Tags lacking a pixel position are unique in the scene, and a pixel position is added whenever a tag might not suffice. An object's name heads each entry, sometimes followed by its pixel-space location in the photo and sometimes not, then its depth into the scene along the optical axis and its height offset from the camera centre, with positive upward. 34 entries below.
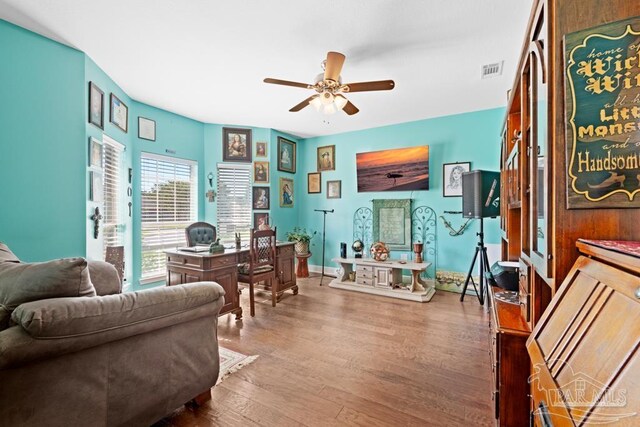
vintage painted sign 0.88 +0.33
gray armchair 1.09 -0.69
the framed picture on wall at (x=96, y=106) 2.79 +1.14
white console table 3.93 -1.06
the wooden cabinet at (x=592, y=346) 0.58 -0.35
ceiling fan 2.31 +1.18
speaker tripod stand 3.56 -0.75
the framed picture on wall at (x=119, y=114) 3.24 +1.24
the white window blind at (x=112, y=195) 3.25 +0.22
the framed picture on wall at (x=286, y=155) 5.19 +1.13
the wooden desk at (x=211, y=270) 2.85 -0.62
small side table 5.16 -1.03
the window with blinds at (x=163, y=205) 3.92 +0.12
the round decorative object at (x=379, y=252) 4.36 -0.63
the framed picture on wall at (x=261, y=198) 4.92 +0.27
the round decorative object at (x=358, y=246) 4.62 -0.57
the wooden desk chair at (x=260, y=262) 3.31 -0.63
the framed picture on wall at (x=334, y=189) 5.32 +0.46
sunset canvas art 4.46 +0.75
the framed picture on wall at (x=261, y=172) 4.92 +0.74
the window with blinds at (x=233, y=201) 4.76 +0.21
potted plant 5.05 -0.53
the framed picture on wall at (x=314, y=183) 5.55 +0.62
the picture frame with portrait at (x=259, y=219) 4.92 -0.11
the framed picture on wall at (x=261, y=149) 4.95 +1.16
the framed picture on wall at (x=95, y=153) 2.81 +0.64
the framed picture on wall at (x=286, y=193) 5.25 +0.40
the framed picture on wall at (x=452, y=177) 4.20 +0.55
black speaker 2.92 +0.20
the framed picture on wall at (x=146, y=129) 3.83 +1.21
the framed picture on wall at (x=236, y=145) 4.77 +1.20
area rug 2.09 -1.23
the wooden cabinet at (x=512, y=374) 1.32 -0.79
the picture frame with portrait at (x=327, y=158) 5.39 +1.10
